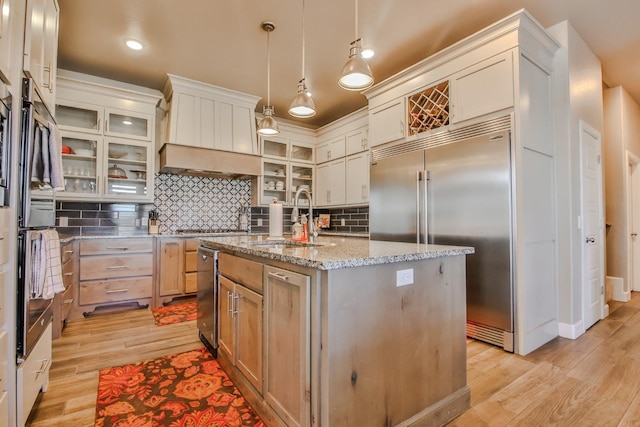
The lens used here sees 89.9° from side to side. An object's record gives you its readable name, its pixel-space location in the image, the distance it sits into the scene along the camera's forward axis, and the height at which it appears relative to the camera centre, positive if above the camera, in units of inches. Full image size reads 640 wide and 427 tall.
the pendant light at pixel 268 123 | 108.3 +33.4
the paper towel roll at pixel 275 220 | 100.3 +0.1
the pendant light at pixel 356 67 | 73.2 +35.3
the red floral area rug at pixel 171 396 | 65.6 -40.8
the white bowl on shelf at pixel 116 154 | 150.9 +31.7
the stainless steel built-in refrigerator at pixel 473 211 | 100.5 +3.5
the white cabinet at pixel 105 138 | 141.3 +38.0
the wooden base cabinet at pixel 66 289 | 108.7 -26.3
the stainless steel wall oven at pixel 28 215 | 56.5 +1.1
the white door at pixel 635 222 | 183.5 -0.7
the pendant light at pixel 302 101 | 91.7 +34.2
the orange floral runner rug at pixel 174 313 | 130.0 -40.4
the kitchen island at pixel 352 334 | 50.0 -20.6
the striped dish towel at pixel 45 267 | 60.5 -9.1
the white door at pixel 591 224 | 119.0 -1.3
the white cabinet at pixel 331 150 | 193.3 +44.5
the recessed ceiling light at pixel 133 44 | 124.0 +69.3
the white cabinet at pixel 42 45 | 60.3 +38.0
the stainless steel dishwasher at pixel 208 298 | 90.0 -23.2
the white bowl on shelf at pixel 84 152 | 144.6 +31.0
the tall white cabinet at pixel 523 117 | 98.3 +34.8
